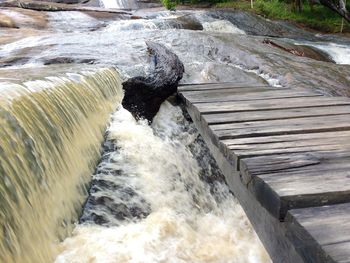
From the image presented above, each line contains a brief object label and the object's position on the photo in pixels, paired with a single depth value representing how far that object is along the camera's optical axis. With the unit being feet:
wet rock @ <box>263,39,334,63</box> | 30.73
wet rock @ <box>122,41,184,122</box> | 14.05
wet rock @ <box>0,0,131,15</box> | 48.87
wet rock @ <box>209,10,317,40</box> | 48.79
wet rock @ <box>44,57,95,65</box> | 19.94
